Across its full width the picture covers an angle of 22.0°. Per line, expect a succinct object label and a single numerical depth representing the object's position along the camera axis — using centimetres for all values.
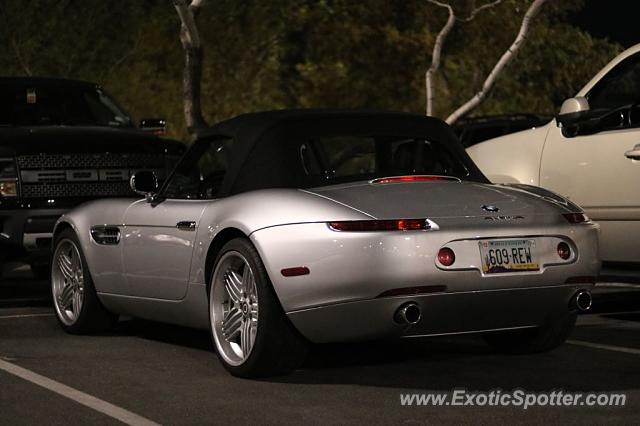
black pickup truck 1366
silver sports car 862
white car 1152
